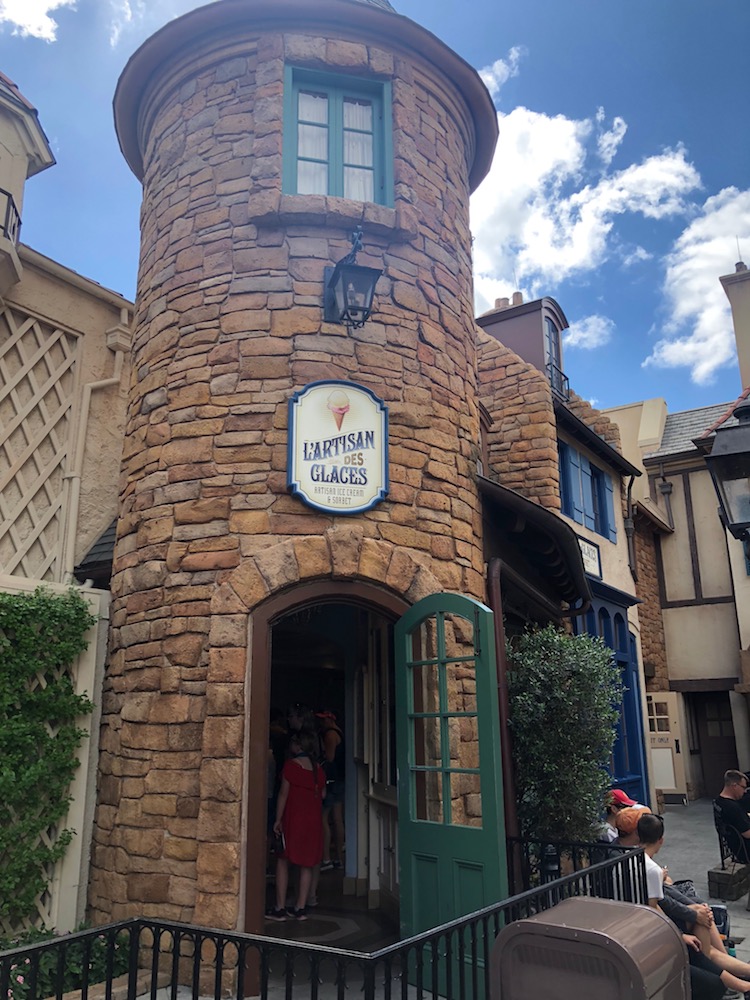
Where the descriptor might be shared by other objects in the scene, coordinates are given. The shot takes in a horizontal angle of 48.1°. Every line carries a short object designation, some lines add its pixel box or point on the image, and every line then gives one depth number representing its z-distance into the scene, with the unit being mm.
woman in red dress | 7035
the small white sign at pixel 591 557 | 12016
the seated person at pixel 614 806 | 7100
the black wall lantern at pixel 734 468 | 4664
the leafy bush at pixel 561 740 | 6512
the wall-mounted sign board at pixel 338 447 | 6105
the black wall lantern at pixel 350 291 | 6289
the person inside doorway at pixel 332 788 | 9070
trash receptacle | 3074
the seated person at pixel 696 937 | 5020
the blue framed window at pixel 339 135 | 6961
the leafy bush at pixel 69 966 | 4949
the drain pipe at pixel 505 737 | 6508
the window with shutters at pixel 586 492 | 11977
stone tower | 5633
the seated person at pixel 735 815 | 8672
